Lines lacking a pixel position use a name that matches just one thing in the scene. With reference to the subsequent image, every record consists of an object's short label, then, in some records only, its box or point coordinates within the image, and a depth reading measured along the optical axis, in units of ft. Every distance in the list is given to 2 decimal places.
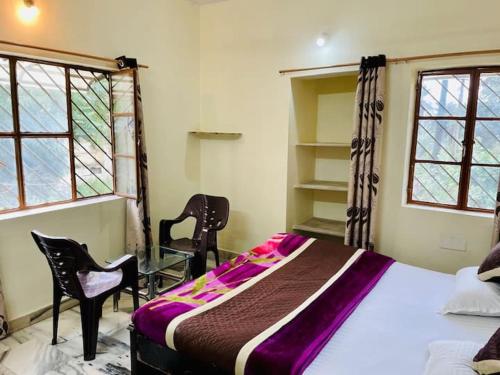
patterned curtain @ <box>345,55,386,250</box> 9.95
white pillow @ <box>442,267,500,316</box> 6.10
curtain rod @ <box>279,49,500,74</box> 8.75
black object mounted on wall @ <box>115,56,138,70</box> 10.14
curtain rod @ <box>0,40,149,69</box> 8.23
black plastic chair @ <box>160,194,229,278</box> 10.67
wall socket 9.55
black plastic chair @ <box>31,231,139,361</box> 7.20
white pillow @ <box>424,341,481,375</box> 4.38
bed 5.00
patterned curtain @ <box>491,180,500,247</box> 8.60
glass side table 9.07
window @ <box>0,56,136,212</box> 8.70
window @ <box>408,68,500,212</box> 9.32
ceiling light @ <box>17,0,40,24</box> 8.36
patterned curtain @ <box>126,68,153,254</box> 10.50
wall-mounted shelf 13.04
